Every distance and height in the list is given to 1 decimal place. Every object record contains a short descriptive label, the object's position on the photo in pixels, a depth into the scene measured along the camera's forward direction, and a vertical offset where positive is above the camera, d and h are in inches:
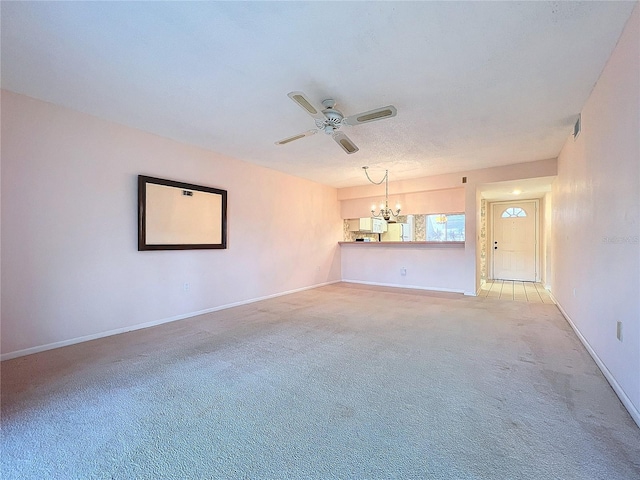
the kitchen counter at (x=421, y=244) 219.1 -3.3
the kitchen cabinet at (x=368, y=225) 279.7 +15.7
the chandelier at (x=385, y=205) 222.5 +30.2
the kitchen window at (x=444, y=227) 296.2 +13.8
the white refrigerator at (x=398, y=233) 310.8 +7.7
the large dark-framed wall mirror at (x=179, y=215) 135.4 +13.2
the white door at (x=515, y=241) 273.9 -1.2
